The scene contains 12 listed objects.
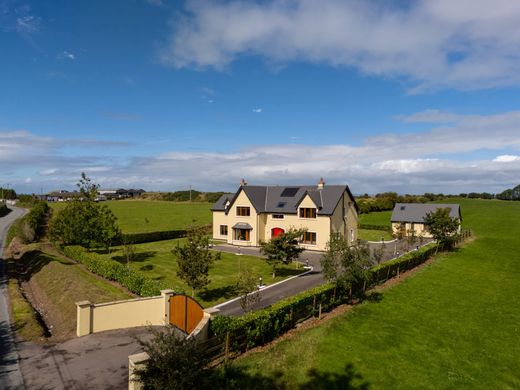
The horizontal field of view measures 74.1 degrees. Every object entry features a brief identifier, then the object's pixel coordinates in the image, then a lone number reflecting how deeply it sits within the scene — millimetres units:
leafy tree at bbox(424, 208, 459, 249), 45969
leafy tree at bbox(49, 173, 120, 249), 40719
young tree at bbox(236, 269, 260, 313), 19953
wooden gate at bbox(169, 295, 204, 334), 19116
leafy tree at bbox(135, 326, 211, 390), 12008
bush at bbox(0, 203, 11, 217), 93056
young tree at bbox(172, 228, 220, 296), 24984
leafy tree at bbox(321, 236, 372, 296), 25391
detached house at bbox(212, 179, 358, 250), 47781
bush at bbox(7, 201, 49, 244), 52312
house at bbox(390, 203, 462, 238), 63219
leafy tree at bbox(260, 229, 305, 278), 32531
